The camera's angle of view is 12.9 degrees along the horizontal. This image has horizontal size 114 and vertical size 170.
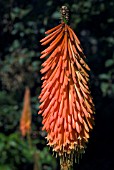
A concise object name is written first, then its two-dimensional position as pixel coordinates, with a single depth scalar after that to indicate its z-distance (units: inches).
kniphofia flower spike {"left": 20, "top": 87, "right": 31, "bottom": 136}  174.3
